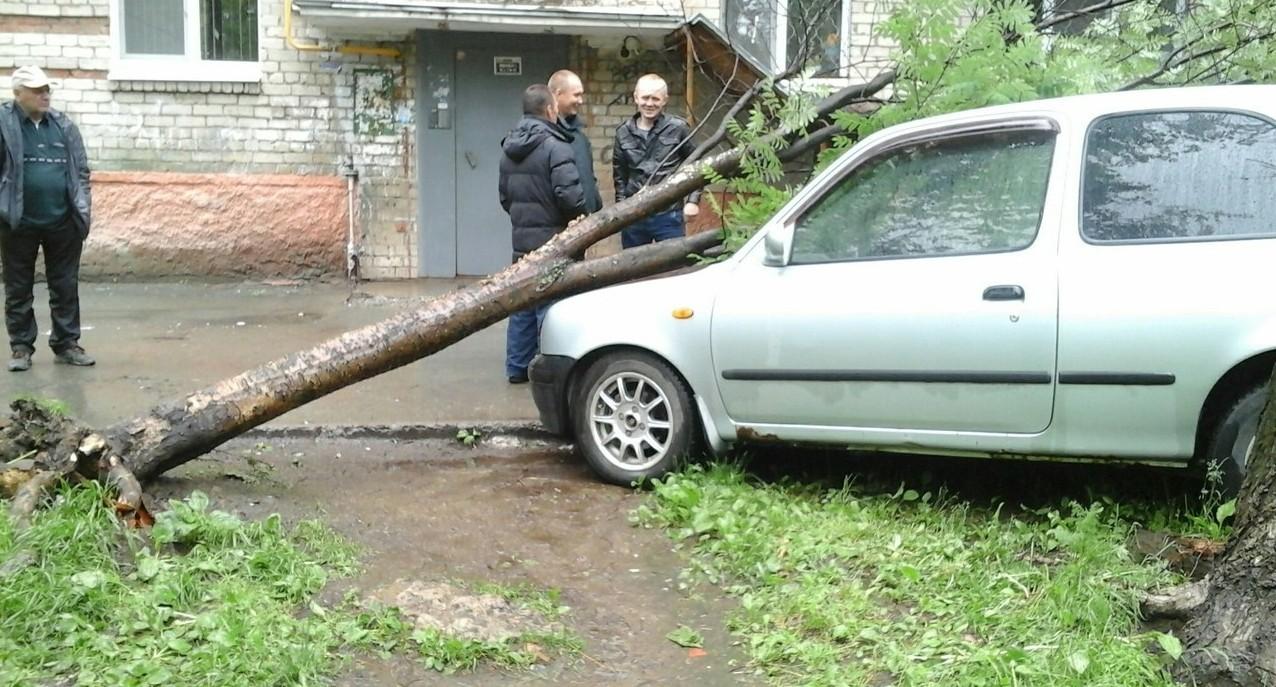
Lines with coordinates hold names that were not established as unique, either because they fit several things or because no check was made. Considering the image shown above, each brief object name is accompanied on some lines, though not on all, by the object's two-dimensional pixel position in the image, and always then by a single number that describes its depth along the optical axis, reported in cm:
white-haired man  790
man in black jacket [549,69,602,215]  749
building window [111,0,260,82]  1124
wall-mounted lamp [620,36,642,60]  1143
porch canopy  1032
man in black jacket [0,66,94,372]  751
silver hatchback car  446
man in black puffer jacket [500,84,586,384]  734
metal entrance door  1148
